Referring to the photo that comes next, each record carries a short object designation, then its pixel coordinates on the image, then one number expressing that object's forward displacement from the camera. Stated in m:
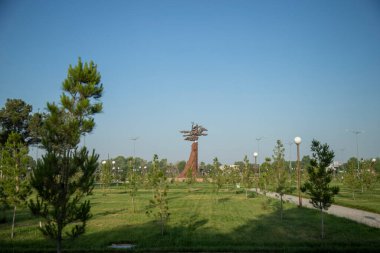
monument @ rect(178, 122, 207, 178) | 94.69
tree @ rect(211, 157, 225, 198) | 40.40
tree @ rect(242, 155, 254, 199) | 45.78
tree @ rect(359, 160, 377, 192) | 44.91
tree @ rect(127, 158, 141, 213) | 31.83
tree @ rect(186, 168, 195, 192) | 53.16
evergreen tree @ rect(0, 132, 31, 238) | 19.77
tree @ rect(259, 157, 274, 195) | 29.56
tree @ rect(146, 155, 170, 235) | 19.25
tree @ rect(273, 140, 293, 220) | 25.05
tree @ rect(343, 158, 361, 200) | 39.94
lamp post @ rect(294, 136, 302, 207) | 27.19
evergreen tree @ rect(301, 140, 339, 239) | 18.14
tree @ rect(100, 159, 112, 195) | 50.16
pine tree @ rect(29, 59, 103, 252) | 11.15
